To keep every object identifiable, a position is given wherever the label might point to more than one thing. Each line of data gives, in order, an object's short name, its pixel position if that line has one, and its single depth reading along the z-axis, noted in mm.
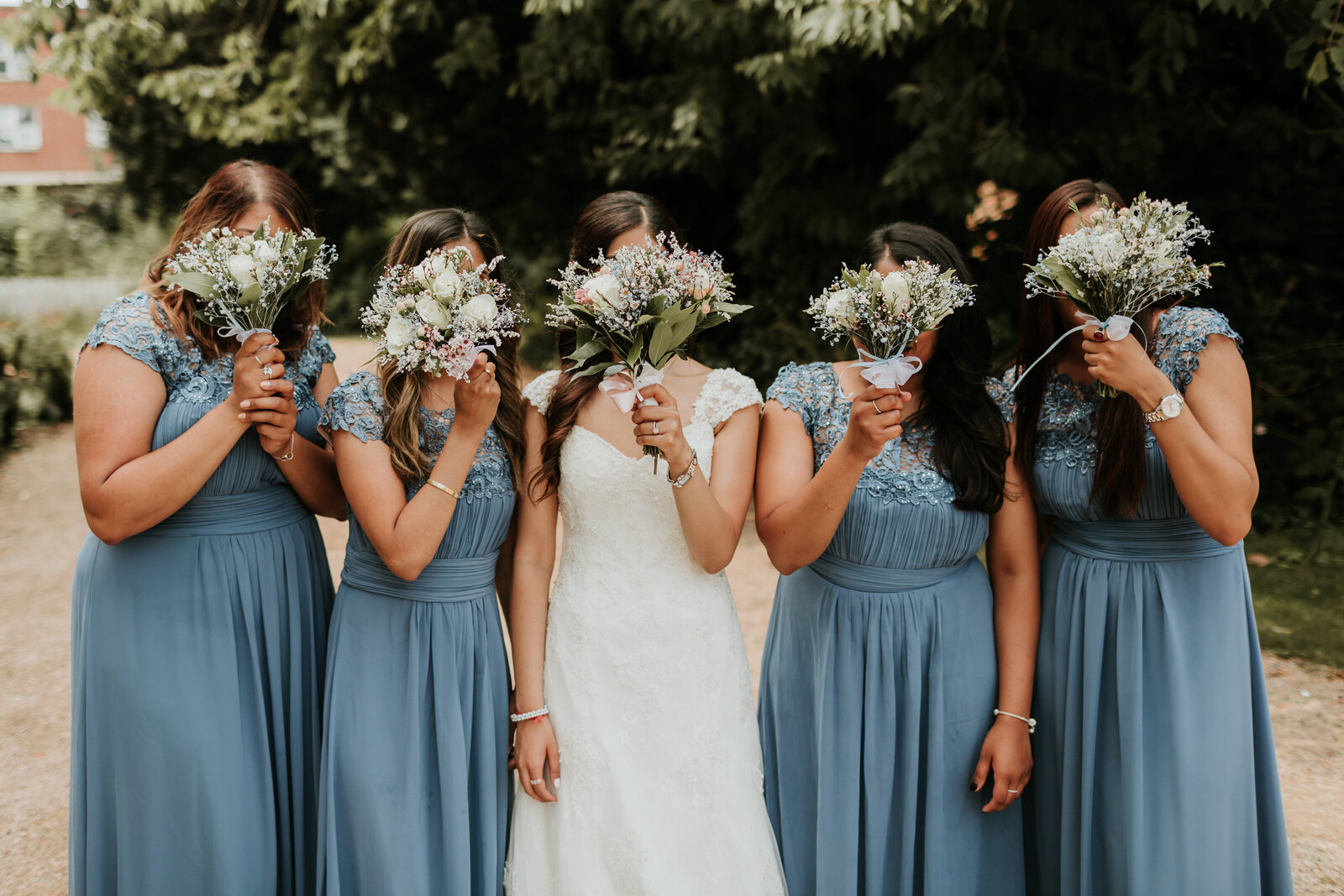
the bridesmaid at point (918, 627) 2953
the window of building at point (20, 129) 39625
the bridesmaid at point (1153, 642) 2818
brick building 39094
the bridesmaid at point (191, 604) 2832
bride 2859
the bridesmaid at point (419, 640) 2799
